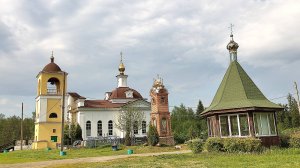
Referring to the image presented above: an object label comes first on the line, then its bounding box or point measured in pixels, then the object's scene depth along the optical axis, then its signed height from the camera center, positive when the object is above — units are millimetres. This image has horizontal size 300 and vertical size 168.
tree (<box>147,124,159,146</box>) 27276 -2055
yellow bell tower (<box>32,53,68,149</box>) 35833 +1617
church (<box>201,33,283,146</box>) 17463 +220
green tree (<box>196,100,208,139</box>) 57975 -1394
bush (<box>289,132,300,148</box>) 16782 -1952
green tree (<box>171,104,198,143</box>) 59203 -442
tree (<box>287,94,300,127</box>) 53715 -145
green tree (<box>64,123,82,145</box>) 33392 -1856
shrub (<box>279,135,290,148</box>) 17742 -2031
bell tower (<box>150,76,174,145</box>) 29671 +351
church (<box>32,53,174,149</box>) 35531 +1186
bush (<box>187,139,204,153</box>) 17684 -2078
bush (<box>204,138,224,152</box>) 16859 -2033
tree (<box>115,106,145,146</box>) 31229 -260
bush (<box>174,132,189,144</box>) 32931 -2953
